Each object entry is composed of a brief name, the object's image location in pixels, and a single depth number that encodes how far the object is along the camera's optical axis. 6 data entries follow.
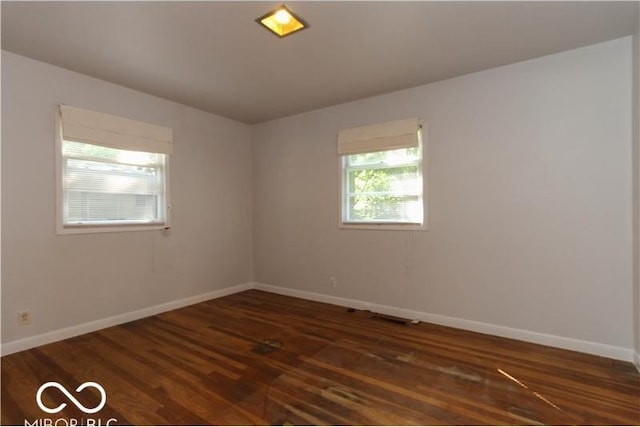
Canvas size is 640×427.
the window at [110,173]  3.02
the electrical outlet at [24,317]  2.71
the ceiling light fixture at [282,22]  2.13
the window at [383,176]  3.49
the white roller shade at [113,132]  2.99
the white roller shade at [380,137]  3.44
